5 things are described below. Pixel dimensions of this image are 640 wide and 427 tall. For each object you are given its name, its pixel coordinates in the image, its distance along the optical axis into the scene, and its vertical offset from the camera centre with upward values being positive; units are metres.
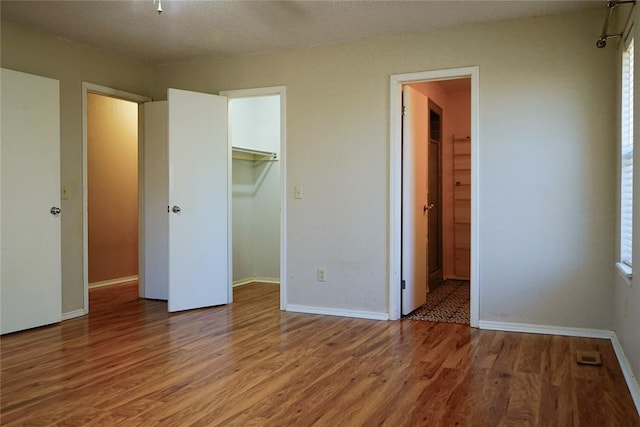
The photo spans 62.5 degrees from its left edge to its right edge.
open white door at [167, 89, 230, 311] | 4.74 -0.03
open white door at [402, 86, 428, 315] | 4.52 -0.02
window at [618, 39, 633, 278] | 3.19 +0.20
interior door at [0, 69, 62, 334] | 3.88 -0.04
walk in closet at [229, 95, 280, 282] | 6.24 -0.03
